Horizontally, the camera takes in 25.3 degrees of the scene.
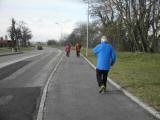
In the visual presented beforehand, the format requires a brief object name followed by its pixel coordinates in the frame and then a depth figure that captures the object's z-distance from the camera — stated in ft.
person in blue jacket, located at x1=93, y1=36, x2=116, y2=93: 36.94
